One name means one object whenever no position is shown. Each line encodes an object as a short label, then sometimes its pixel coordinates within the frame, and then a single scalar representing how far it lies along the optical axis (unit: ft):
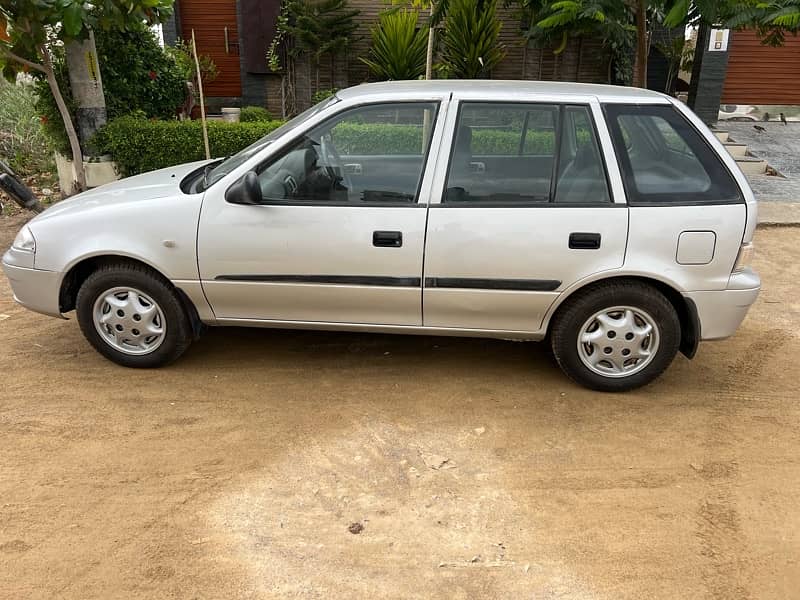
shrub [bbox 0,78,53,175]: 32.55
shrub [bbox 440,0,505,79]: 33.56
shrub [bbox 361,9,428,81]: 34.63
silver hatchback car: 12.14
